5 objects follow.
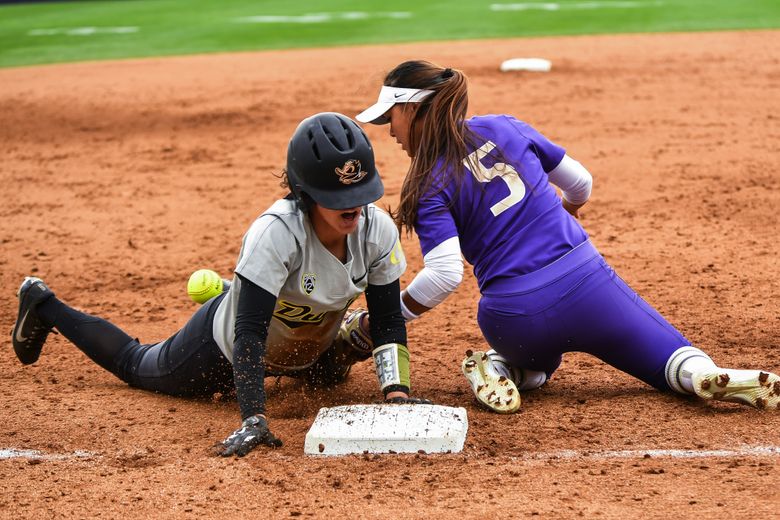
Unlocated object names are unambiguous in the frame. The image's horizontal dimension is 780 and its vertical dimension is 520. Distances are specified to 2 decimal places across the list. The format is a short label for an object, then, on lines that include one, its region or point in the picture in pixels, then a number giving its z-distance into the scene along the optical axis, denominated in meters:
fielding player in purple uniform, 7.87
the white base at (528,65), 25.25
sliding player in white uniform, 7.36
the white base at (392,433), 7.30
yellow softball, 9.91
